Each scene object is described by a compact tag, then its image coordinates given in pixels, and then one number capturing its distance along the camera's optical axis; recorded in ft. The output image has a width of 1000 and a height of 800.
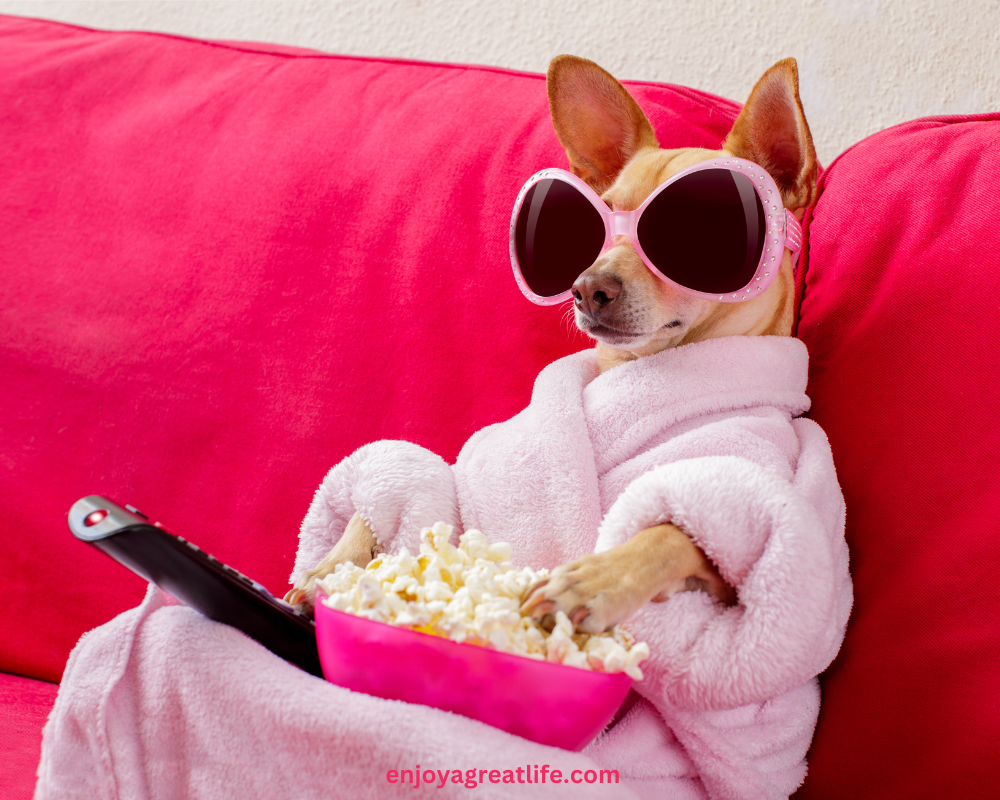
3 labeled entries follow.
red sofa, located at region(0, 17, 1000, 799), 3.32
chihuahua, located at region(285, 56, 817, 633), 3.13
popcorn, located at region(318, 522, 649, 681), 2.15
